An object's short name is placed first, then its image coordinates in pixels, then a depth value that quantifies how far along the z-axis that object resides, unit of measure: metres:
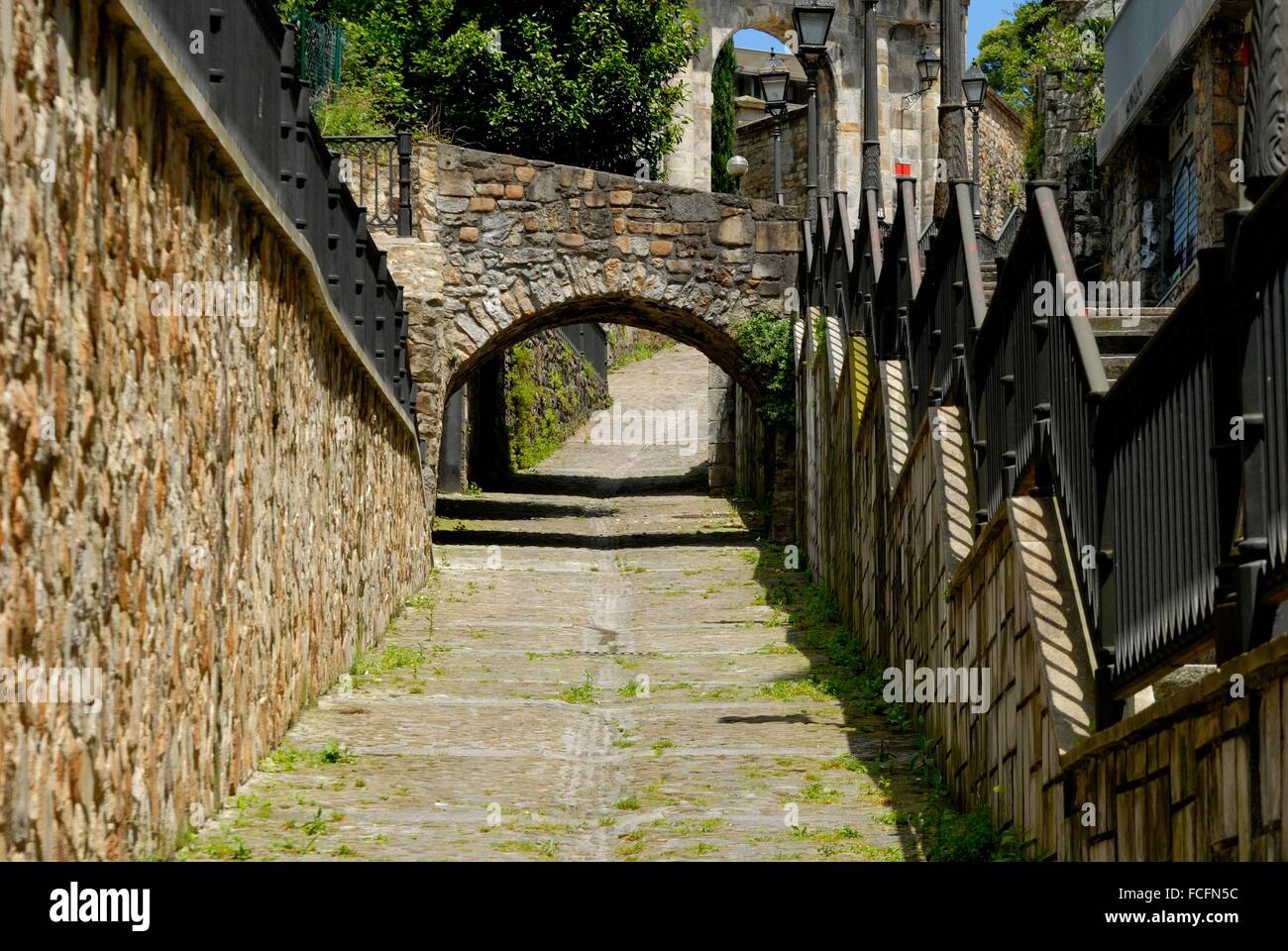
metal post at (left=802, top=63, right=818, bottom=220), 28.14
